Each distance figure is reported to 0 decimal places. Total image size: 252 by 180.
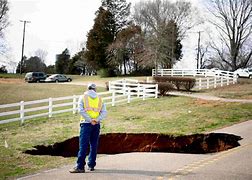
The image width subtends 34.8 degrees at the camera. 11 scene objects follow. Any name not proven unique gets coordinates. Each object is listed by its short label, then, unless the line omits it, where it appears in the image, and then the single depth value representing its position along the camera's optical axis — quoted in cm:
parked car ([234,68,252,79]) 5481
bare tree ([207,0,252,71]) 6081
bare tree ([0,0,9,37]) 7550
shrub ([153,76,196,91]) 3709
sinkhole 1362
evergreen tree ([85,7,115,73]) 7144
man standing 867
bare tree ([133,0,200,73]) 6950
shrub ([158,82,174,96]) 3189
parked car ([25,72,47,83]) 5731
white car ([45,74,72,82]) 5966
